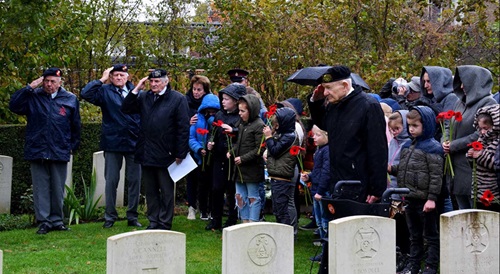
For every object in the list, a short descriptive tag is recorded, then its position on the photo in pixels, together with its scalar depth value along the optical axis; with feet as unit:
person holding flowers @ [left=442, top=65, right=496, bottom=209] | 31.35
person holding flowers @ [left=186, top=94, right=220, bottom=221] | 41.60
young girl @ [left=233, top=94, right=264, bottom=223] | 37.65
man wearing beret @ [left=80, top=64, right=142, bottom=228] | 40.96
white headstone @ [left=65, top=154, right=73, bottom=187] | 46.47
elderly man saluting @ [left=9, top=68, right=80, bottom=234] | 39.42
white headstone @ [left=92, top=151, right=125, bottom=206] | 48.37
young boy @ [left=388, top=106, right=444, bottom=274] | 30.86
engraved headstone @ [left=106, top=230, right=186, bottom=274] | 22.99
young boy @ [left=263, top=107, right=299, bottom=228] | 36.22
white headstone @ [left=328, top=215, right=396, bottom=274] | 25.17
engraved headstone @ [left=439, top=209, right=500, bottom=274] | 26.63
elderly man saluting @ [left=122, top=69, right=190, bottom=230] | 38.58
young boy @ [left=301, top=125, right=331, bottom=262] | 34.37
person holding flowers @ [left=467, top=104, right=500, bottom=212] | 29.58
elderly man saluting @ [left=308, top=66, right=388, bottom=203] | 26.58
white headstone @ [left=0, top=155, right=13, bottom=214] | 45.50
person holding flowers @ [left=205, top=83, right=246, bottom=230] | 39.58
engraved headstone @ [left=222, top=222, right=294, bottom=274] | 24.20
